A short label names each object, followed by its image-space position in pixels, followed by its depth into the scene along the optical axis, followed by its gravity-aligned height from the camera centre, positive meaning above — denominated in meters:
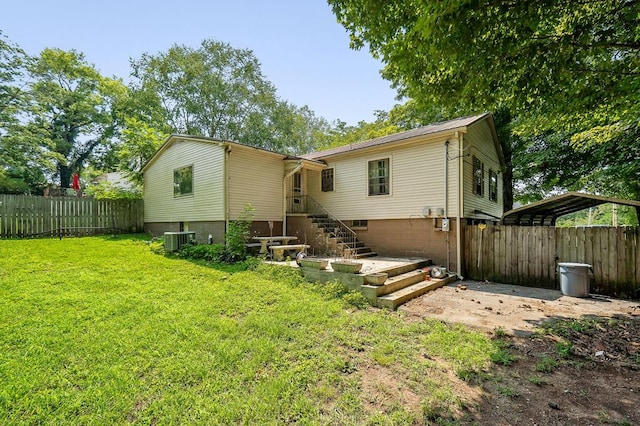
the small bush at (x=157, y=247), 9.77 -1.15
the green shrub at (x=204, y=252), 8.77 -1.20
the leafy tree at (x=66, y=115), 20.20 +8.38
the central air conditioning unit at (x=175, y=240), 9.70 -0.90
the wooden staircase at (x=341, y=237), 9.48 -0.86
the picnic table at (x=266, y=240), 8.96 -0.85
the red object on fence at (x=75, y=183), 13.54 +1.56
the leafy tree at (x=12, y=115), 18.61 +6.82
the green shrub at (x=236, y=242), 8.69 -0.86
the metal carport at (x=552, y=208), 7.11 +0.14
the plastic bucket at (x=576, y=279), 6.35 -1.52
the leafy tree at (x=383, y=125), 17.12 +6.84
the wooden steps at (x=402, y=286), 5.50 -1.64
